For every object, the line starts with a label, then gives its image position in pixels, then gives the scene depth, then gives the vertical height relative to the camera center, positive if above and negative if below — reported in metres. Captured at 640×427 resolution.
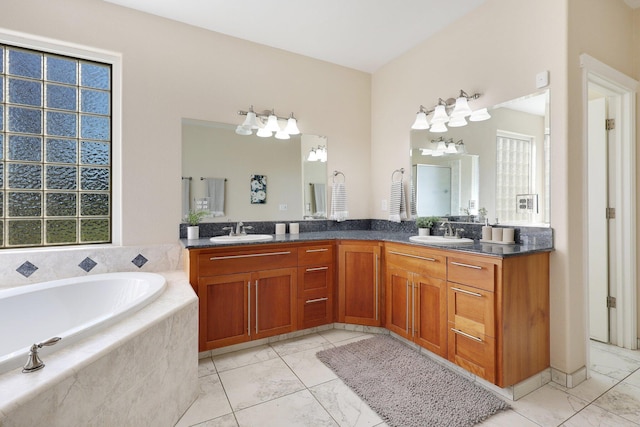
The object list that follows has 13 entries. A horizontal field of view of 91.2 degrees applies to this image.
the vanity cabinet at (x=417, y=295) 2.16 -0.62
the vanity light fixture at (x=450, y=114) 2.46 +0.81
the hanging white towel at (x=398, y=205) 3.10 +0.08
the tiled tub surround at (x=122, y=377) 0.91 -0.58
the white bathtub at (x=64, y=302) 1.74 -0.54
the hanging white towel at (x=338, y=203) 3.31 +0.11
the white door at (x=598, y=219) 2.48 -0.06
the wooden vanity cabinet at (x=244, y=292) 2.26 -0.61
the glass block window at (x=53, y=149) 2.20 +0.48
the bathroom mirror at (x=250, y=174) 2.71 +0.37
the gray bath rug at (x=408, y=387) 1.66 -1.07
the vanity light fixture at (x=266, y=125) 2.87 +0.84
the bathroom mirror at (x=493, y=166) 2.10 +0.37
